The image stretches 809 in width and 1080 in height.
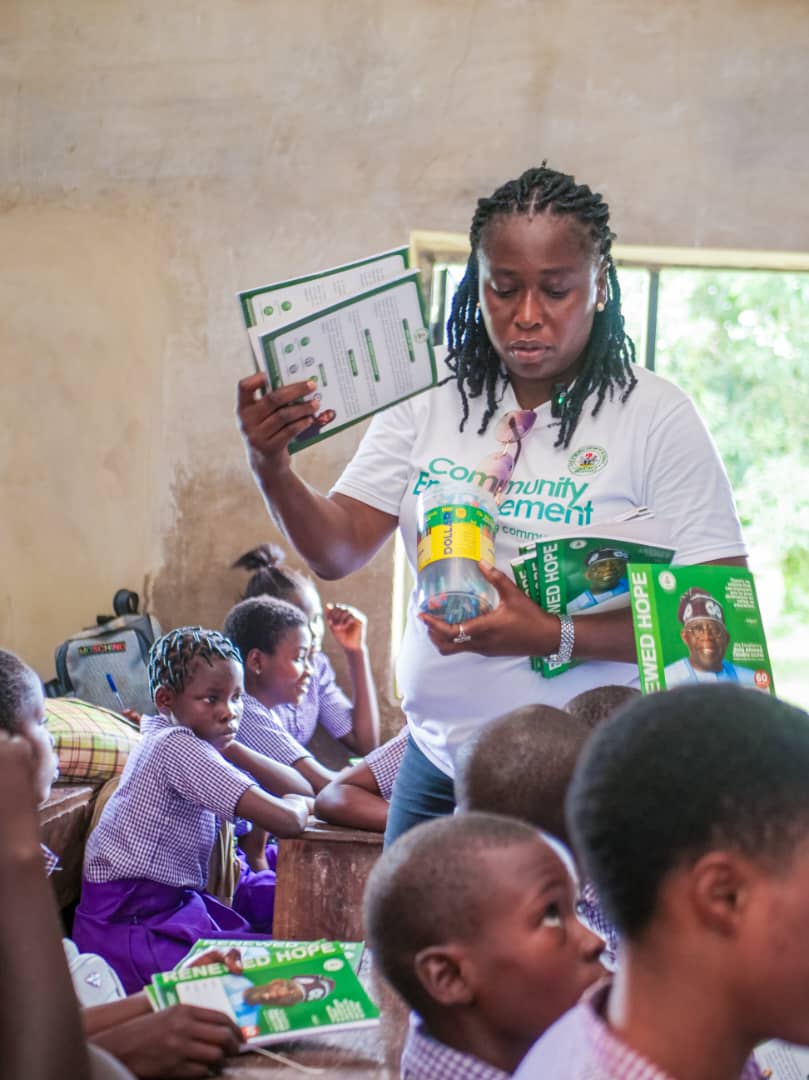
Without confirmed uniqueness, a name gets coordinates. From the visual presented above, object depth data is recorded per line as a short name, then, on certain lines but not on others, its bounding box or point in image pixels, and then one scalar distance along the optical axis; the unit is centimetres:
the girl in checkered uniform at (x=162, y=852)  262
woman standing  181
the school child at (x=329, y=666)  422
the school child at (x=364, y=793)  253
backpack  430
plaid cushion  337
